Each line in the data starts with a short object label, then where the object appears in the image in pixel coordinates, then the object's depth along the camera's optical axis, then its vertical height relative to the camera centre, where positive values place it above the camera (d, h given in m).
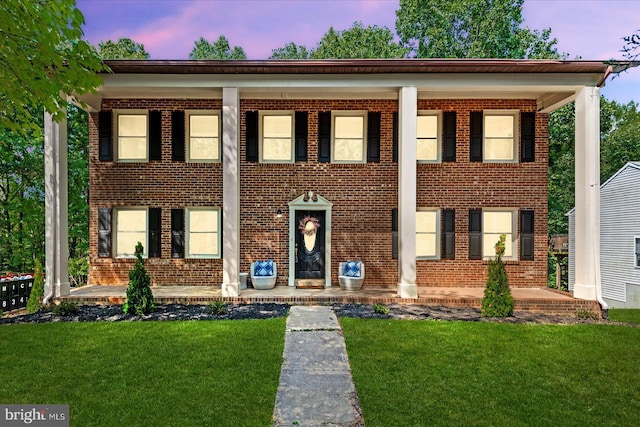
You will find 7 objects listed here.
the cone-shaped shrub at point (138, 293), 7.62 -1.67
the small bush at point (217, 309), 7.80 -2.02
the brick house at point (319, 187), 10.46 +0.81
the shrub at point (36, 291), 8.20 -1.78
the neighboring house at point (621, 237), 15.96 -0.91
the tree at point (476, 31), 19.83 +10.76
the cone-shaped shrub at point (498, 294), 7.59 -1.62
